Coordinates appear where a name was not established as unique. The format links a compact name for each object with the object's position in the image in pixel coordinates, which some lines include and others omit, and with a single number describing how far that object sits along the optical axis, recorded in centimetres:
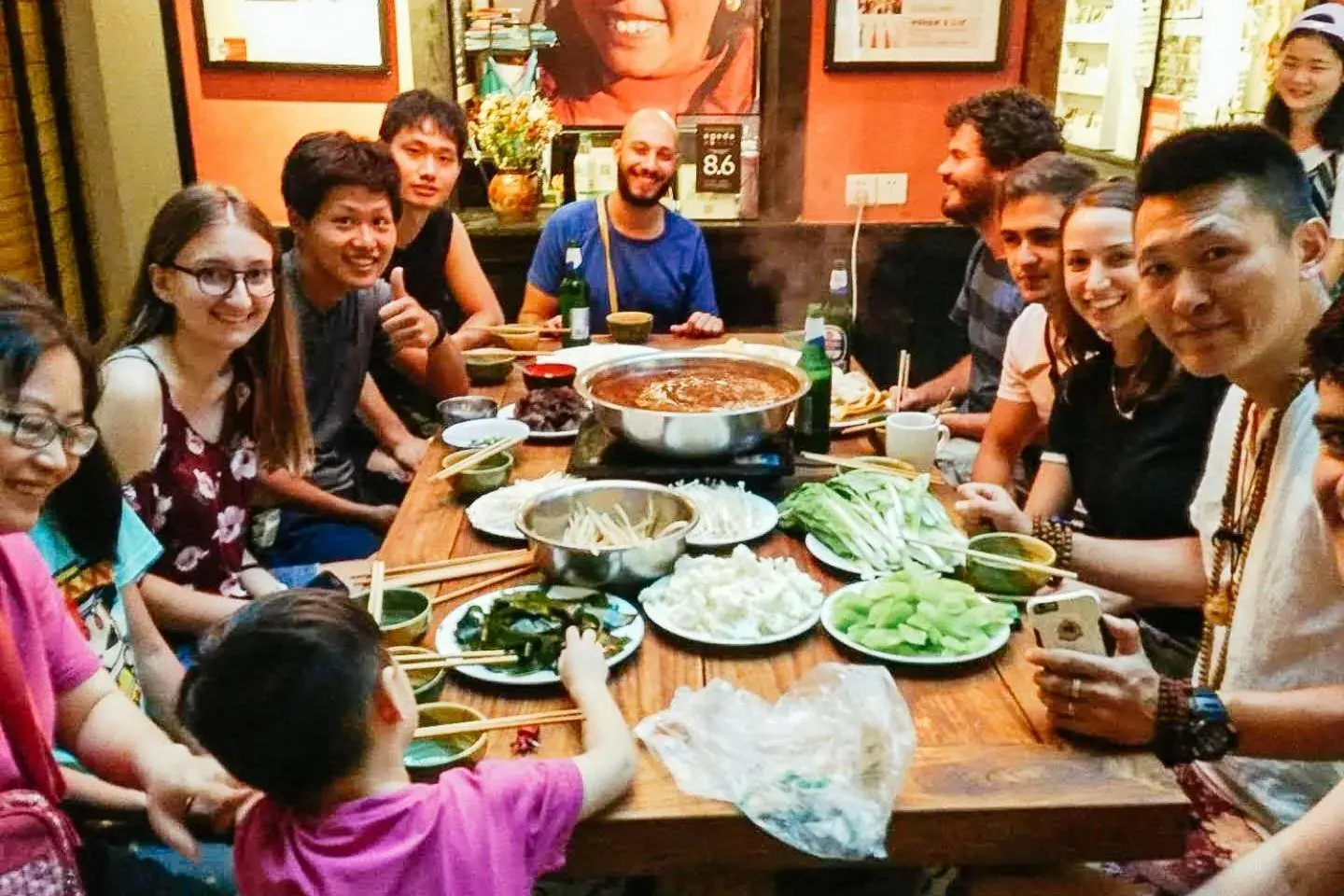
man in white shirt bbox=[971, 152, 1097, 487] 277
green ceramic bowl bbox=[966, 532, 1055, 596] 179
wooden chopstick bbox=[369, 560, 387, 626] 167
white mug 240
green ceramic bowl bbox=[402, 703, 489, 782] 136
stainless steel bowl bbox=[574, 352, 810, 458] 211
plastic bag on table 131
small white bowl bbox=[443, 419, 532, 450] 254
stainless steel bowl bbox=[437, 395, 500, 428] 278
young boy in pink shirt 113
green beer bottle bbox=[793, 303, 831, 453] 249
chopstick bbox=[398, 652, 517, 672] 151
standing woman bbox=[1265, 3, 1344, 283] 338
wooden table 131
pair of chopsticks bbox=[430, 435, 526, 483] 220
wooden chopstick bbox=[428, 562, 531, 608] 182
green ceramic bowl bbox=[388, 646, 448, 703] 150
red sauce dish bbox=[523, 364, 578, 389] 302
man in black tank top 369
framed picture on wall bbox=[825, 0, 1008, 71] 476
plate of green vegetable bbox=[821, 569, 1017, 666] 162
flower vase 457
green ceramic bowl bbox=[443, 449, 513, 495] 226
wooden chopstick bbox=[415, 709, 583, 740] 138
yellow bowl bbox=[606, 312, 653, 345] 352
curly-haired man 343
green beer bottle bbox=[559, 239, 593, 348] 346
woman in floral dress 203
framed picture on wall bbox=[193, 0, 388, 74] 449
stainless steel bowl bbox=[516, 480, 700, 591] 179
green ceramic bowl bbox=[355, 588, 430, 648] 163
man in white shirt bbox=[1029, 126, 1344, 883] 149
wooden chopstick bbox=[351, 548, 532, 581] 190
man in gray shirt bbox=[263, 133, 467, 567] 284
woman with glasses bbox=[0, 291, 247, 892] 137
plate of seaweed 158
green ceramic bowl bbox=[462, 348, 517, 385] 323
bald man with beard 402
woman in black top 219
